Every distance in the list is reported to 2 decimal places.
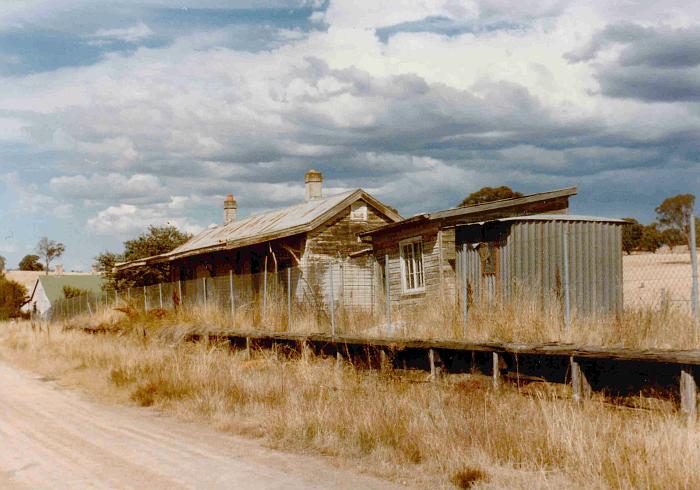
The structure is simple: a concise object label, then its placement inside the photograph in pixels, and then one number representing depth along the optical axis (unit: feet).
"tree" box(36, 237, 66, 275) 417.90
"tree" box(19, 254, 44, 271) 431.02
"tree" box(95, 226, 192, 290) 137.69
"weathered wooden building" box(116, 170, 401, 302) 73.10
